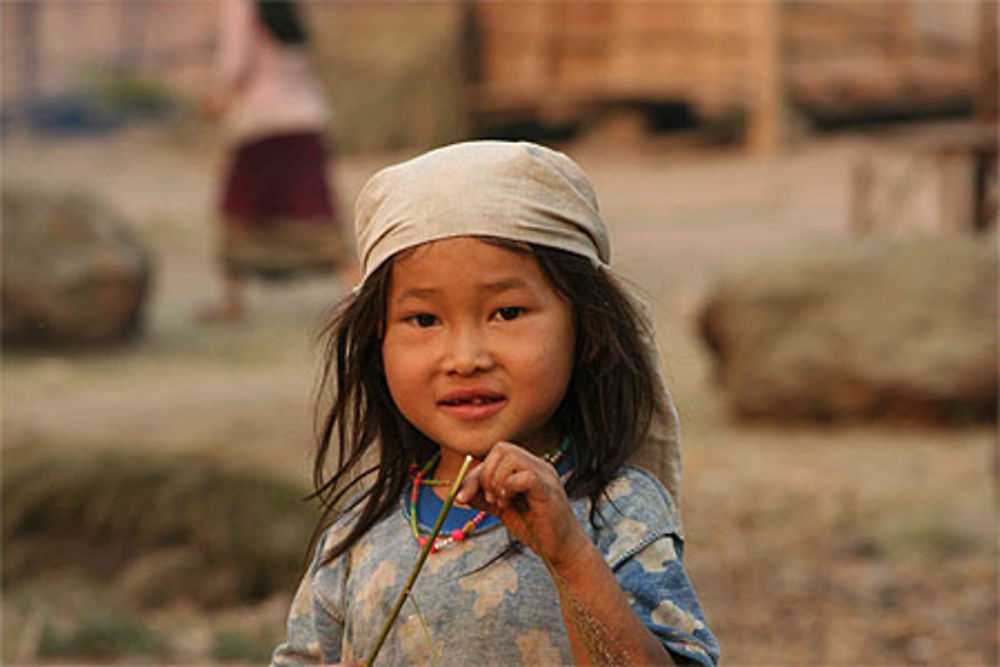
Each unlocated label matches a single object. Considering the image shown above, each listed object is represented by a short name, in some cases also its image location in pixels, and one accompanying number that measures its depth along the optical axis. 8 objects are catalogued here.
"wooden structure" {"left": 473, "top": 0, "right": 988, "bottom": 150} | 29.55
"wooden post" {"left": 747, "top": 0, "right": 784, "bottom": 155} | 29.05
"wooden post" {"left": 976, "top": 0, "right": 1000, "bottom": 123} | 14.54
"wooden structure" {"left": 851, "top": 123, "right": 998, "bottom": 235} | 15.83
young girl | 3.20
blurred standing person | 16.94
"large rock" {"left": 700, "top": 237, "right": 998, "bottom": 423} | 12.03
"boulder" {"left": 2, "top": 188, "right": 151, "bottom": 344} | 16.55
